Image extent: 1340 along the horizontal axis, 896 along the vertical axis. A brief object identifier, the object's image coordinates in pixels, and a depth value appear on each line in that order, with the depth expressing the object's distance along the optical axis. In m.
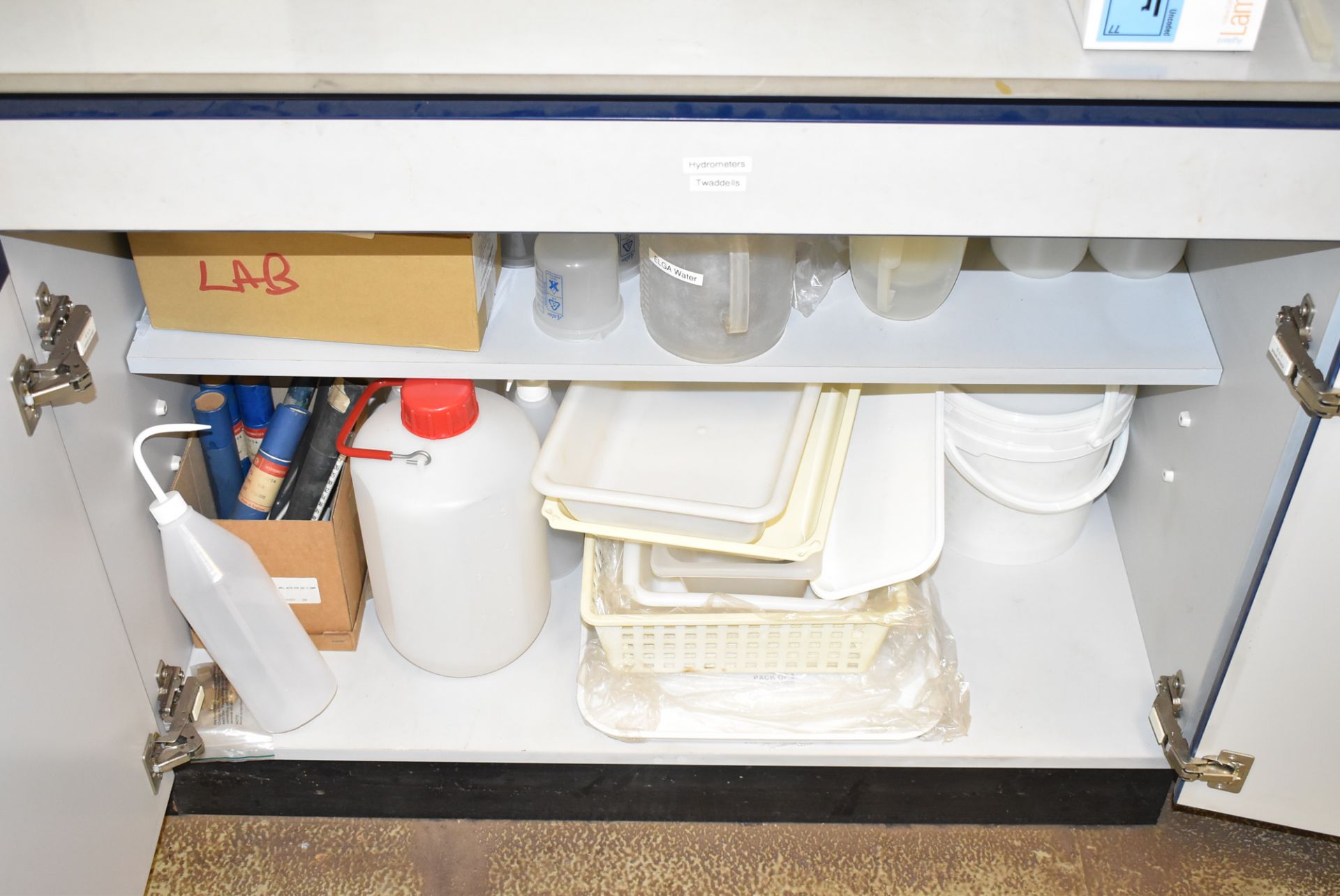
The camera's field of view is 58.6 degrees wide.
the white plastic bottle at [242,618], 1.18
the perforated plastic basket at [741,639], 1.28
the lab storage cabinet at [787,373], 0.90
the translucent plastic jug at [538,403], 1.35
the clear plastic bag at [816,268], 1.22
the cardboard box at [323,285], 1.11
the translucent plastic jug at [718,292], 1.11
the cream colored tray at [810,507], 1.22
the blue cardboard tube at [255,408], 1.37
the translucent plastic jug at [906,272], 1.17
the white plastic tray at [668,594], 1.29
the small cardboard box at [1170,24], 0.89
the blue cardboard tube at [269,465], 1.31
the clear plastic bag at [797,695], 1.32
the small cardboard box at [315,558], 1.28
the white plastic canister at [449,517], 1.22
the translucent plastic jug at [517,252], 1.29
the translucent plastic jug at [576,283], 1.16
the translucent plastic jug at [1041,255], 1.24
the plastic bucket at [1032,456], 1.37
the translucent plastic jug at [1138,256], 1.26
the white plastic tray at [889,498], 1.30
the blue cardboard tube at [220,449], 1.31
